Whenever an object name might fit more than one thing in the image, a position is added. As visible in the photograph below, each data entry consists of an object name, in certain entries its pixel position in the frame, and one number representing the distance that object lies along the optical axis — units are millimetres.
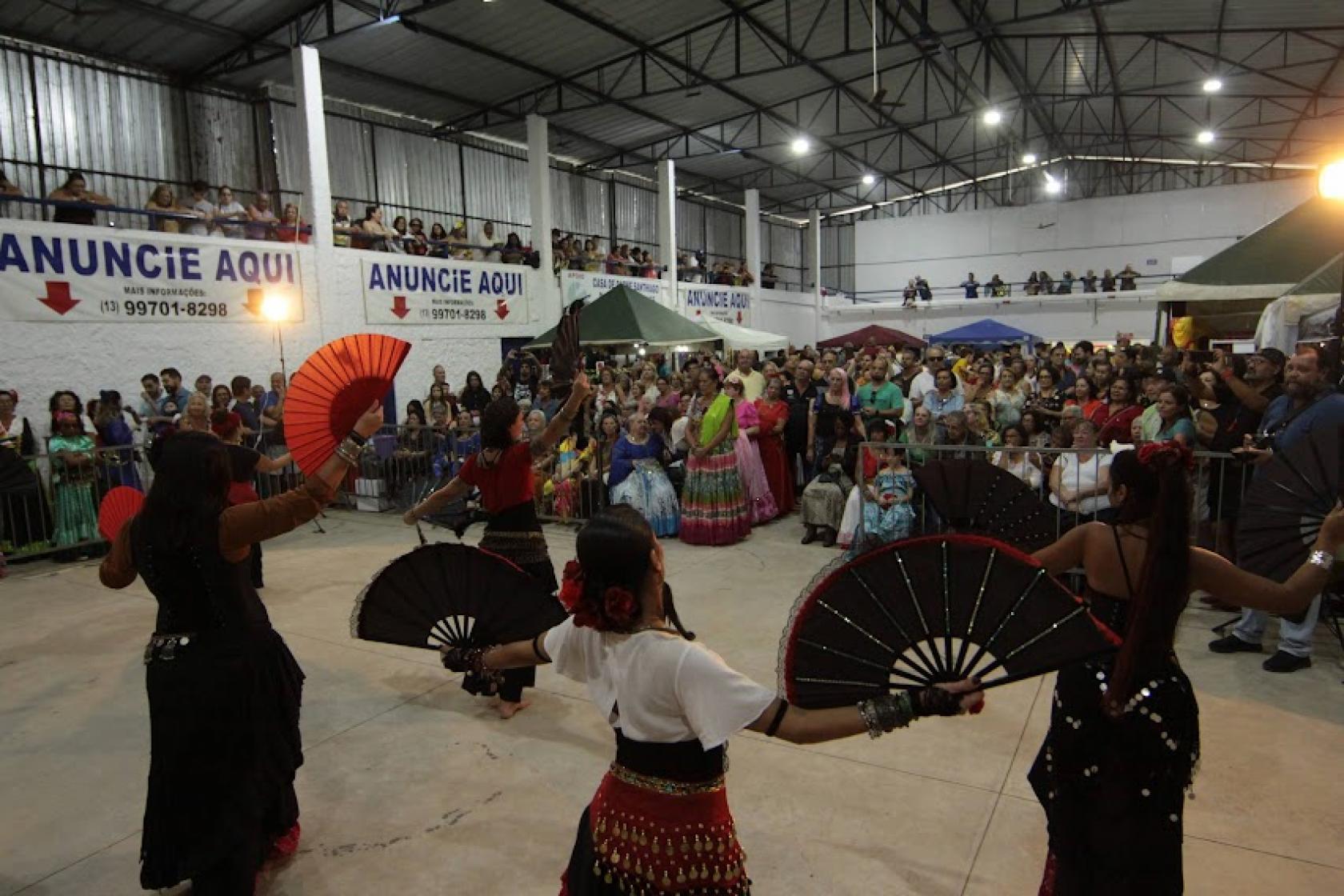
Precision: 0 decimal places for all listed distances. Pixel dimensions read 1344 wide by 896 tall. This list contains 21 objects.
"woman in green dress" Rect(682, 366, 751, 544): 7625
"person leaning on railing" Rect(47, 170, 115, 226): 9898
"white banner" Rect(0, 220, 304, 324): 9529
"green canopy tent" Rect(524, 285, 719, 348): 9750
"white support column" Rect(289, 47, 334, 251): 12516
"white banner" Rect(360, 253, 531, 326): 13555
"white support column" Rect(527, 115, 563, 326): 16922
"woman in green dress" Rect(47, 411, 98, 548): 7887
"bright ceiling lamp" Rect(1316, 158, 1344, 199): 6102
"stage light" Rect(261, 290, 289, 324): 11914
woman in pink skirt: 8109
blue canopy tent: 21609
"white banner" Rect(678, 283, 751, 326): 22266
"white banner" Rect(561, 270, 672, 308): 17516
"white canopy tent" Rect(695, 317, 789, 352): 15148
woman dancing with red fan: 2348
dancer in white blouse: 1632
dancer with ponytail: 2131
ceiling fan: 12141
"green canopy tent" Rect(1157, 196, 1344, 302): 7871
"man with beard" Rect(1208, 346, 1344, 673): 4484
